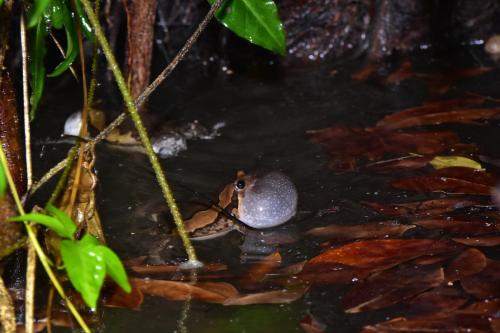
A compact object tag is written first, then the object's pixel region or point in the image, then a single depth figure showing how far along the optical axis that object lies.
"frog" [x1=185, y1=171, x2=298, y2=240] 5.03
